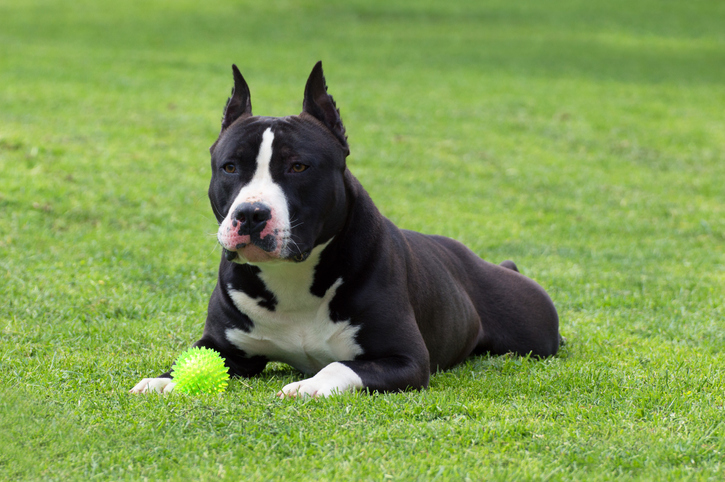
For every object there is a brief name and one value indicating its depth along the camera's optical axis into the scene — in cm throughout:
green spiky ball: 884
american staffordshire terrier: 864
